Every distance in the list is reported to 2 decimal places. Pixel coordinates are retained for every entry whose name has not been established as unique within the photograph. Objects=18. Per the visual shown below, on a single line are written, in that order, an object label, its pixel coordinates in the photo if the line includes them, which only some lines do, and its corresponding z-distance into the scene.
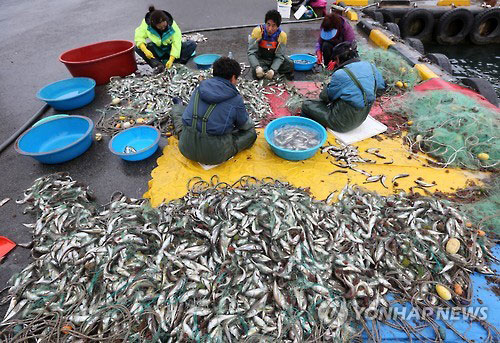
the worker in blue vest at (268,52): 6.78
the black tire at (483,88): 6.23
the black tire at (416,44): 9.13
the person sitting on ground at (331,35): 6.74
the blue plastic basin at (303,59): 7.51
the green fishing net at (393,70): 6.55
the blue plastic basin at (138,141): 4.77
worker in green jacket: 6.57
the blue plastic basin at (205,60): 7.55
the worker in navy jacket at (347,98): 4.89
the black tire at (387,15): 11.69
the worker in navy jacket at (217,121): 4.06
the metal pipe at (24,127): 5.30
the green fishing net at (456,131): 4.67
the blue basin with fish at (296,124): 4.61
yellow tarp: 4.38
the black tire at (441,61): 7.74
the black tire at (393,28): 10.37
